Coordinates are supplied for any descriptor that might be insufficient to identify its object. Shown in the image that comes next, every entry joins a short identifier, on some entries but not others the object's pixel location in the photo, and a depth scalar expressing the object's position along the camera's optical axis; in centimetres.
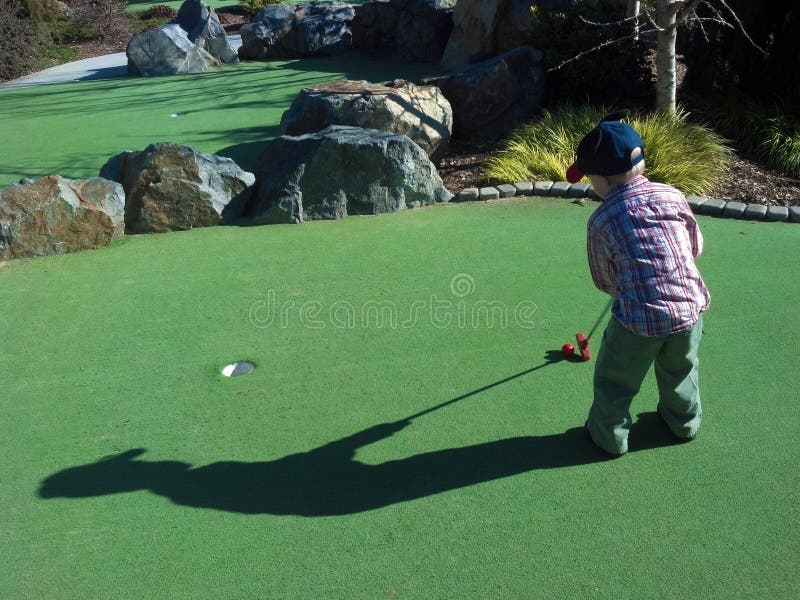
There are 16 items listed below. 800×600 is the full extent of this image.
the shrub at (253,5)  1766
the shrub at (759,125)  724
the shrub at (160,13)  1842
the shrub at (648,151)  678
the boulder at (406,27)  1228
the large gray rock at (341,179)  638
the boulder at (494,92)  820
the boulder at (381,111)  734
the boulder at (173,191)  627
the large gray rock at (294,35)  1310
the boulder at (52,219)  584
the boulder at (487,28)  1027
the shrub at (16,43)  1321
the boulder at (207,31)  1298
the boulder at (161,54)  1231
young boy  294
